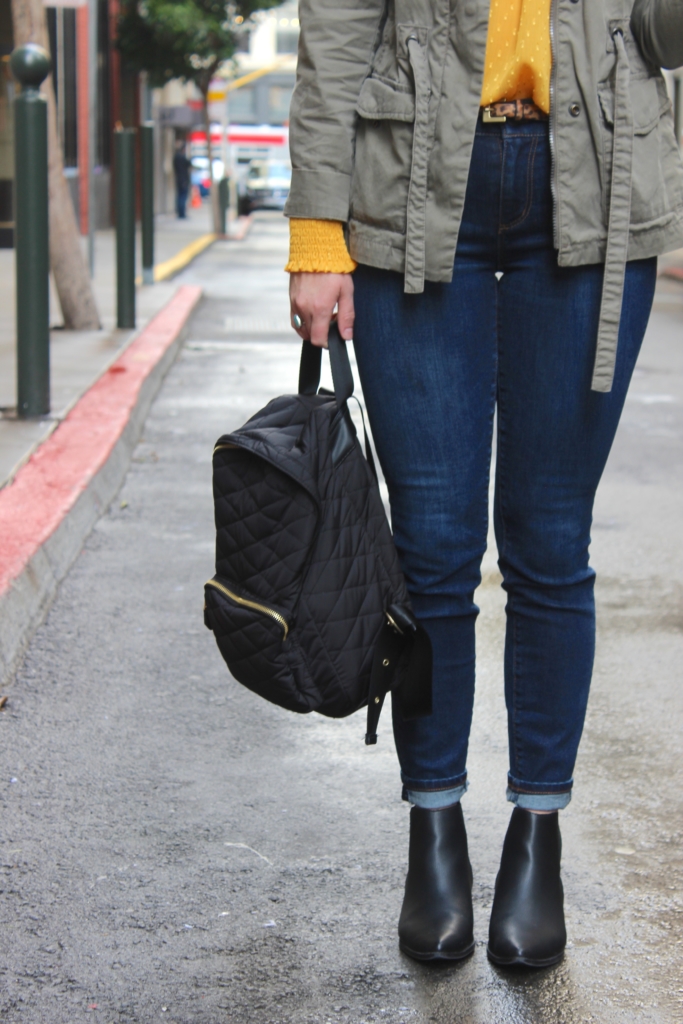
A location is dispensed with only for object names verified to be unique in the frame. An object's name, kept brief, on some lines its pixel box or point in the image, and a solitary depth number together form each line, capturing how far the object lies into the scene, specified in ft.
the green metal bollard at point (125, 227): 29.78
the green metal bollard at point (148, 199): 42.73
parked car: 138.00
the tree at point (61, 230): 26.99
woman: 5.67
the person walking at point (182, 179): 109.81
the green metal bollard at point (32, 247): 17.70
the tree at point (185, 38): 86.33
